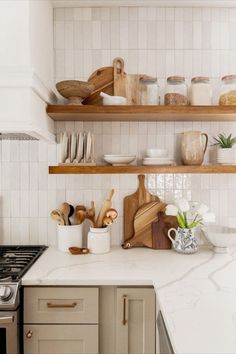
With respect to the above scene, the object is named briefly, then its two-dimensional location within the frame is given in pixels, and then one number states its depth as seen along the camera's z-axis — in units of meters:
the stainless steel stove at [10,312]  1.51
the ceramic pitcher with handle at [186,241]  1.99
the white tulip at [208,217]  1.97
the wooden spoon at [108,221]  2.01
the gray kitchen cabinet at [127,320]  1.61
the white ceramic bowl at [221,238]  1.95
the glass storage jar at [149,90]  2.04
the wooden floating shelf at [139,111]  1.87
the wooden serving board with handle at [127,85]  2.14
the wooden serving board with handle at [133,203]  2.19
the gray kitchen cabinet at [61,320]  1.61
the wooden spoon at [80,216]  2.07
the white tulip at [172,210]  2.01
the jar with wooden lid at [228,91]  1.96
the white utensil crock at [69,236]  2.04
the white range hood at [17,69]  1.58
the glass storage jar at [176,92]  2.00
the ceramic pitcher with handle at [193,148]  2.02
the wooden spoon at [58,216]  2.04
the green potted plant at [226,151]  2.02
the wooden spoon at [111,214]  2.02
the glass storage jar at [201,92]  1.99
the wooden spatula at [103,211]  2.03
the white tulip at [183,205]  2.00
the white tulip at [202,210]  2.00
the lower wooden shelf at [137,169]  1.92
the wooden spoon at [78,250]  1.98
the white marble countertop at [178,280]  1.07
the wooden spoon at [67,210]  2.09
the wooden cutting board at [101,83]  2.16
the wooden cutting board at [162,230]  2.14
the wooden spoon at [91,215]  2.05
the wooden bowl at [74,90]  1.92
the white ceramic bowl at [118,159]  1.98
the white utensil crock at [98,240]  2.00
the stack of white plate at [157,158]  2.00
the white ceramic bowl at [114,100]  1.97
